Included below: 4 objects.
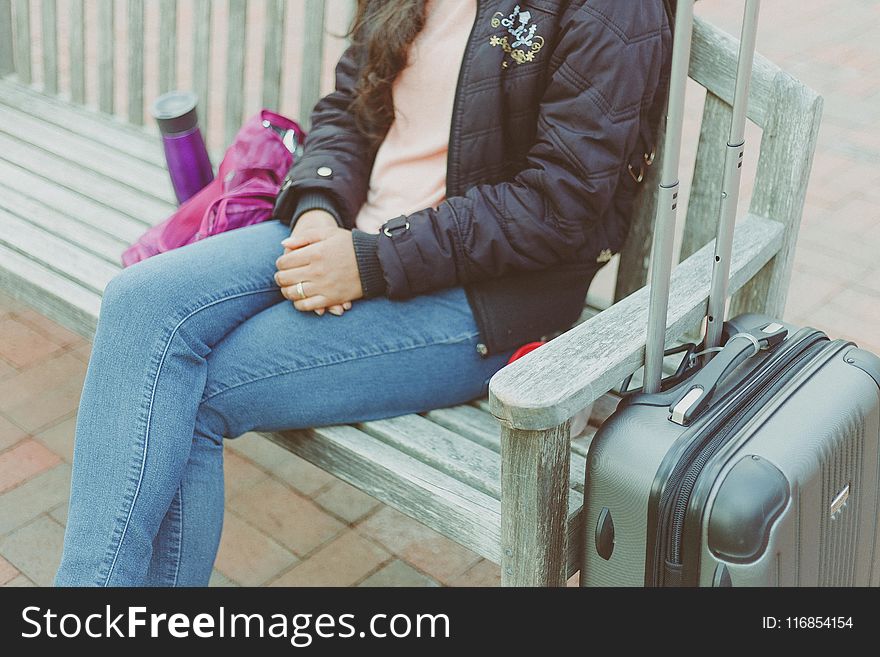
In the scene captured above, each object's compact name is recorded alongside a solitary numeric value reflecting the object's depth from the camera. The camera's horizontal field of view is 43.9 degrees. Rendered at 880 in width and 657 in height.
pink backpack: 2.25
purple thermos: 2.47
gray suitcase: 1.42
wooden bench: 1.58
